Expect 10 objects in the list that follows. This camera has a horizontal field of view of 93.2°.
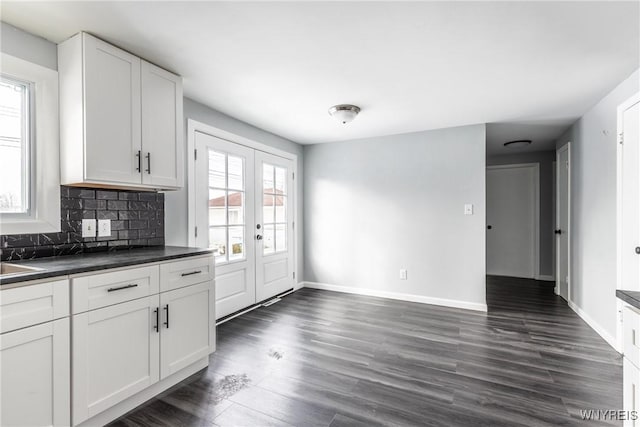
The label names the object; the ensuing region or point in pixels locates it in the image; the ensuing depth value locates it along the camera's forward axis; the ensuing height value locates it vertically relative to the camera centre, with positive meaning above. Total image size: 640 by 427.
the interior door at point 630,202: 2.32 +0.09
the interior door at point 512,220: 5.49 -0.13
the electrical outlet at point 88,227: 2.06 -0.08
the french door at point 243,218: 3.12 -0.05
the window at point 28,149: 1.75 +0.41
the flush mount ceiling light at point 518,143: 4.56 +1.08
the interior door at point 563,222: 3.98 -0.13
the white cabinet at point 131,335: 1.54 -0.72
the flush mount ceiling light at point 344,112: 3.01 +1.03
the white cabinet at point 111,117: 1.83 +0.65
